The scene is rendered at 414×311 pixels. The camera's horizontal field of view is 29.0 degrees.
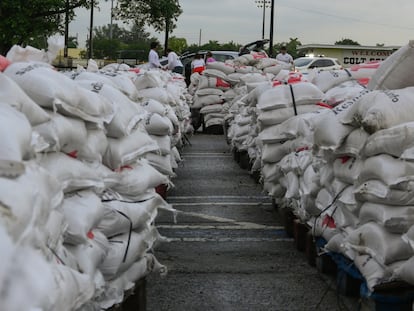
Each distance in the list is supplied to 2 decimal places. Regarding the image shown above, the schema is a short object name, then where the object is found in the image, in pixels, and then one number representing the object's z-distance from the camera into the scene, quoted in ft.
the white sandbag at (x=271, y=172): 24.43
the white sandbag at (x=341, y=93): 22.14
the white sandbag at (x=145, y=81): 30.68
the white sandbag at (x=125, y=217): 13.52
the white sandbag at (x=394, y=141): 13.91
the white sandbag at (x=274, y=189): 24.31
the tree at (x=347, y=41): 271.33
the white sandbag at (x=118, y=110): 15.66
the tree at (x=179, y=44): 207.62
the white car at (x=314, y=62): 97.71
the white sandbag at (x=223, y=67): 57.16
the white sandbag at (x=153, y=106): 27.63
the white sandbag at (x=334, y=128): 16.53
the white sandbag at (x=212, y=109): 57.89
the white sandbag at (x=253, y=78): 42.58
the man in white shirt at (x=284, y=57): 70.59
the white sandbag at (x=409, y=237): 12.30
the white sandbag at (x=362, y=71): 26.19
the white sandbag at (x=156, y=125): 26.37
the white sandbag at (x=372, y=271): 13.70
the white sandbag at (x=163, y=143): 26.61
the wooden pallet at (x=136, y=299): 14.93
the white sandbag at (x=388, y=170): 13.64
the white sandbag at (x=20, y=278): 7.29
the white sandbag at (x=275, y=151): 24.24
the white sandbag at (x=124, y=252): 13.20
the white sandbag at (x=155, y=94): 30.38
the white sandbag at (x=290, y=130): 21.95
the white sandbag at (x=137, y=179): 15.28
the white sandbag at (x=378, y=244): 13.57
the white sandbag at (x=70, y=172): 11.85
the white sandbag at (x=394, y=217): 13.61
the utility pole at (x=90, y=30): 114.84
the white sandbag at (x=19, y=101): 10.39
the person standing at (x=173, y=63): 69.23
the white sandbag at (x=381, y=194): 13.60
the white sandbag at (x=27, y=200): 7.80
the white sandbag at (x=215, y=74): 56.84
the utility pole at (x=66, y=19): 72.57
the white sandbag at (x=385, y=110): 14.74
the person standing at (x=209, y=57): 66.04
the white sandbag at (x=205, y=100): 57.57
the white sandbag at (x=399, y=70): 17.12
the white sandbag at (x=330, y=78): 26.37
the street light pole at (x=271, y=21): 114.93
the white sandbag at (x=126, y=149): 15.25
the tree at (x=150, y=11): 84.74
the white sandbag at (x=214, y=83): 56.95
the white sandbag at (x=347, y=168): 15.90
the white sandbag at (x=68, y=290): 8.12
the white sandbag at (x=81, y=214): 11.28
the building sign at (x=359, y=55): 173.52
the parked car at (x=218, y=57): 78.18
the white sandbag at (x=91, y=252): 11.43
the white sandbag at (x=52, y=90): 12.60
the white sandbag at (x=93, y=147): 13.38
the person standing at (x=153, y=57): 60.07
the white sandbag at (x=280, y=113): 25.07
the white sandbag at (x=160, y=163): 25.88
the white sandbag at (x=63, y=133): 12.02
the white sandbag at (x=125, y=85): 20.40
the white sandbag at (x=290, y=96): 25.16
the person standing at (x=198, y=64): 67.68
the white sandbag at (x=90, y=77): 17.77
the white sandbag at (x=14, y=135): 8.54
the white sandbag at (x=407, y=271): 12.51
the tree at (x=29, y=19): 64.95
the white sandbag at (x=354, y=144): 15.67
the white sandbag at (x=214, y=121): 58.23
